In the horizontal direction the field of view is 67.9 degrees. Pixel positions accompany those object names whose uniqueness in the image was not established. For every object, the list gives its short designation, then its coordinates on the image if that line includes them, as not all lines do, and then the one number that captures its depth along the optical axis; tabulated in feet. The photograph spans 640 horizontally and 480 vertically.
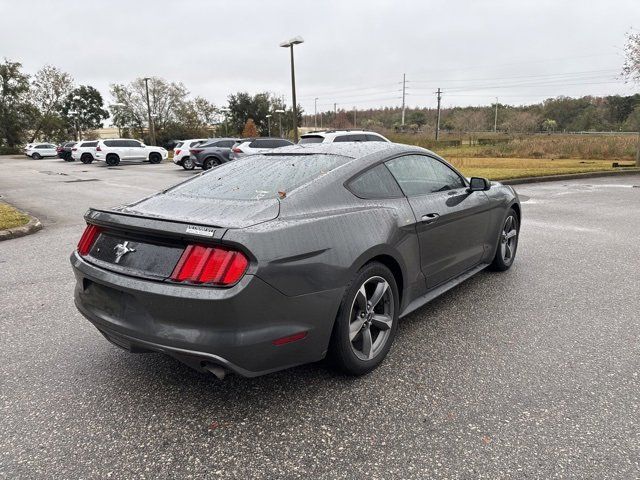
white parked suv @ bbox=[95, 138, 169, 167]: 93.76
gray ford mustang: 7.68
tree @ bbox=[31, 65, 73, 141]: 204.74
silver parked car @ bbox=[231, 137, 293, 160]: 64.24
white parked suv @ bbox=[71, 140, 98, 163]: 107.76
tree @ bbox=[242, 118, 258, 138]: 192.03
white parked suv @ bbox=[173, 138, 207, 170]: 75.10
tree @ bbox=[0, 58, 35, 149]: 192.03
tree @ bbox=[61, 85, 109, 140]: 238.27
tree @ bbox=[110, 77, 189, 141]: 182.39
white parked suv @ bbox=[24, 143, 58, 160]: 152.35
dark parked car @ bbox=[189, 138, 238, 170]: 70.90
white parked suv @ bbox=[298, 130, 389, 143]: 44.86
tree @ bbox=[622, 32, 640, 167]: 61.46
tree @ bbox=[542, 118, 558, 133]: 300.16
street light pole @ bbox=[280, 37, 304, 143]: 65.20
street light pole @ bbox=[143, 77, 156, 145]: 130.79
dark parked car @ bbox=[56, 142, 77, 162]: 126.92
